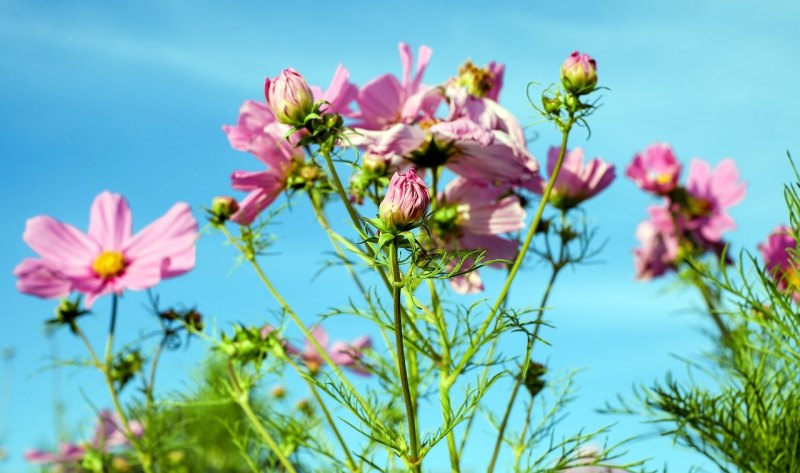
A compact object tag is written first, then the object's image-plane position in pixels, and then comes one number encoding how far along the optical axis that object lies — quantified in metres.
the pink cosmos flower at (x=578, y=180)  0.69
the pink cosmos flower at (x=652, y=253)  1.14
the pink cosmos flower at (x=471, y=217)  0.67
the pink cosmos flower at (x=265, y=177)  0.64
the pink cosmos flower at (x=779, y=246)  0.76
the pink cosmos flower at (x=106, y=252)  0.71
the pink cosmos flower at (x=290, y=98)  0.57
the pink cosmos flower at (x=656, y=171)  1.04
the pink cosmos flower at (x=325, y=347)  0.76
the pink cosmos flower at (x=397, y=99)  0.65
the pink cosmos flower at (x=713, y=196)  1.07
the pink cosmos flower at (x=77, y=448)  0.87
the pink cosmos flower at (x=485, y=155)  0.62
